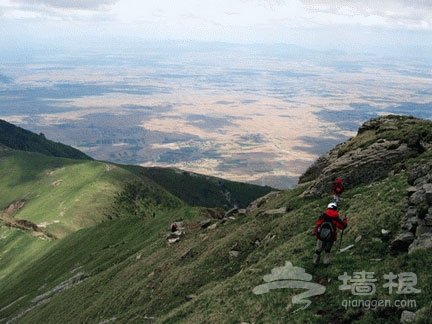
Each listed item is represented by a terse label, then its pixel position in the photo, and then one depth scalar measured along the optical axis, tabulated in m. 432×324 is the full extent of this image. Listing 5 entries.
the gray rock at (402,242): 19.69
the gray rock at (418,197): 21.39
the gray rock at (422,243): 18.56
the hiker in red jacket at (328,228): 20.98
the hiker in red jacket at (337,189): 27.89
